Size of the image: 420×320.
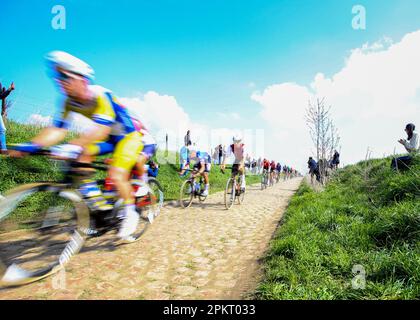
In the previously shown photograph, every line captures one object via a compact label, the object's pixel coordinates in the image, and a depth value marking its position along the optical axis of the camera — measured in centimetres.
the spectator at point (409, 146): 685
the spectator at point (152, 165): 739
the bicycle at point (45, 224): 274
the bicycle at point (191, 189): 837
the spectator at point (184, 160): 891
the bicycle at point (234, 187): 864
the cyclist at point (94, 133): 312
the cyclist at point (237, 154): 911
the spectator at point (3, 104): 600
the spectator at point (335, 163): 1482
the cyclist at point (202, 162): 855
